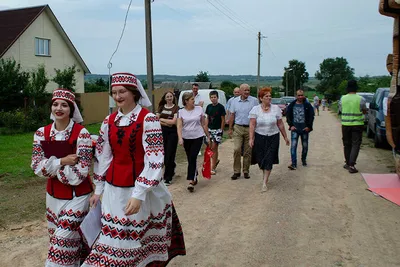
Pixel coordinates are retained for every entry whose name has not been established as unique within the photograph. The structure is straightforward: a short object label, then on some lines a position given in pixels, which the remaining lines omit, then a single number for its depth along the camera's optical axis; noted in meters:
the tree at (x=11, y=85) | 18.64
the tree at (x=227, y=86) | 44.17
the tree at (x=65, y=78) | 20.48
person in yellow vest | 9.22
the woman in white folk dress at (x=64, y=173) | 3.49
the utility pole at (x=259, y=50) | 43.09
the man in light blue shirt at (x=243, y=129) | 8.70
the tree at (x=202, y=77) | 57.29
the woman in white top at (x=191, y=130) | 7.80
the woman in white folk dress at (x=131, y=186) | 3.23
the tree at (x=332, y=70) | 115.24
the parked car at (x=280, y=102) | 28.31
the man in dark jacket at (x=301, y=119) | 9.99
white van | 18.41
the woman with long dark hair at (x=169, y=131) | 8.29
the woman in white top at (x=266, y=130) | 7.74
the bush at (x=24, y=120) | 17.06
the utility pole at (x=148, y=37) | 12.91
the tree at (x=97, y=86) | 39.59
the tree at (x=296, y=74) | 97.31
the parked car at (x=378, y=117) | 12.27
